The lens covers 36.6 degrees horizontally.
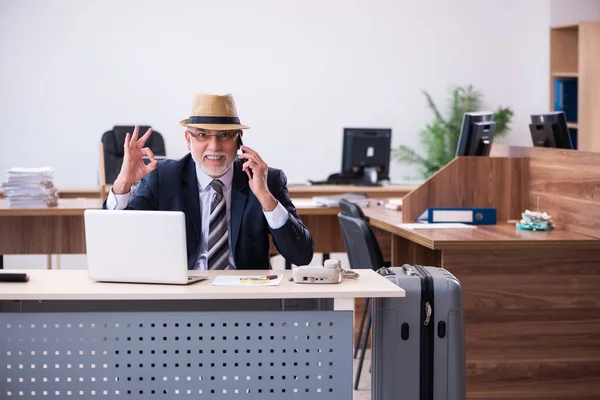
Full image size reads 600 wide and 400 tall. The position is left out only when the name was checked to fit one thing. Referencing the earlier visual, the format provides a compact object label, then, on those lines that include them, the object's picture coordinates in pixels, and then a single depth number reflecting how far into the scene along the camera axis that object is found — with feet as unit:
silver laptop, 9.09
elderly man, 11.18
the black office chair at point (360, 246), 14.48
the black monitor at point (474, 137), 16.75
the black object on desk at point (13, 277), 9.58
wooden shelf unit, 26.63
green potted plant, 30.30
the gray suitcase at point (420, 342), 9.77
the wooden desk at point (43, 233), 18.92
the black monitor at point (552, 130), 16.49
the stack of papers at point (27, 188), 18.47
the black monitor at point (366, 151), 25.27
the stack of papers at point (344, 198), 18.97
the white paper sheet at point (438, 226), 14.94
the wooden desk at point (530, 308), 13.48
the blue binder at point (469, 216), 15.66
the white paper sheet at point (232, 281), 9.29
